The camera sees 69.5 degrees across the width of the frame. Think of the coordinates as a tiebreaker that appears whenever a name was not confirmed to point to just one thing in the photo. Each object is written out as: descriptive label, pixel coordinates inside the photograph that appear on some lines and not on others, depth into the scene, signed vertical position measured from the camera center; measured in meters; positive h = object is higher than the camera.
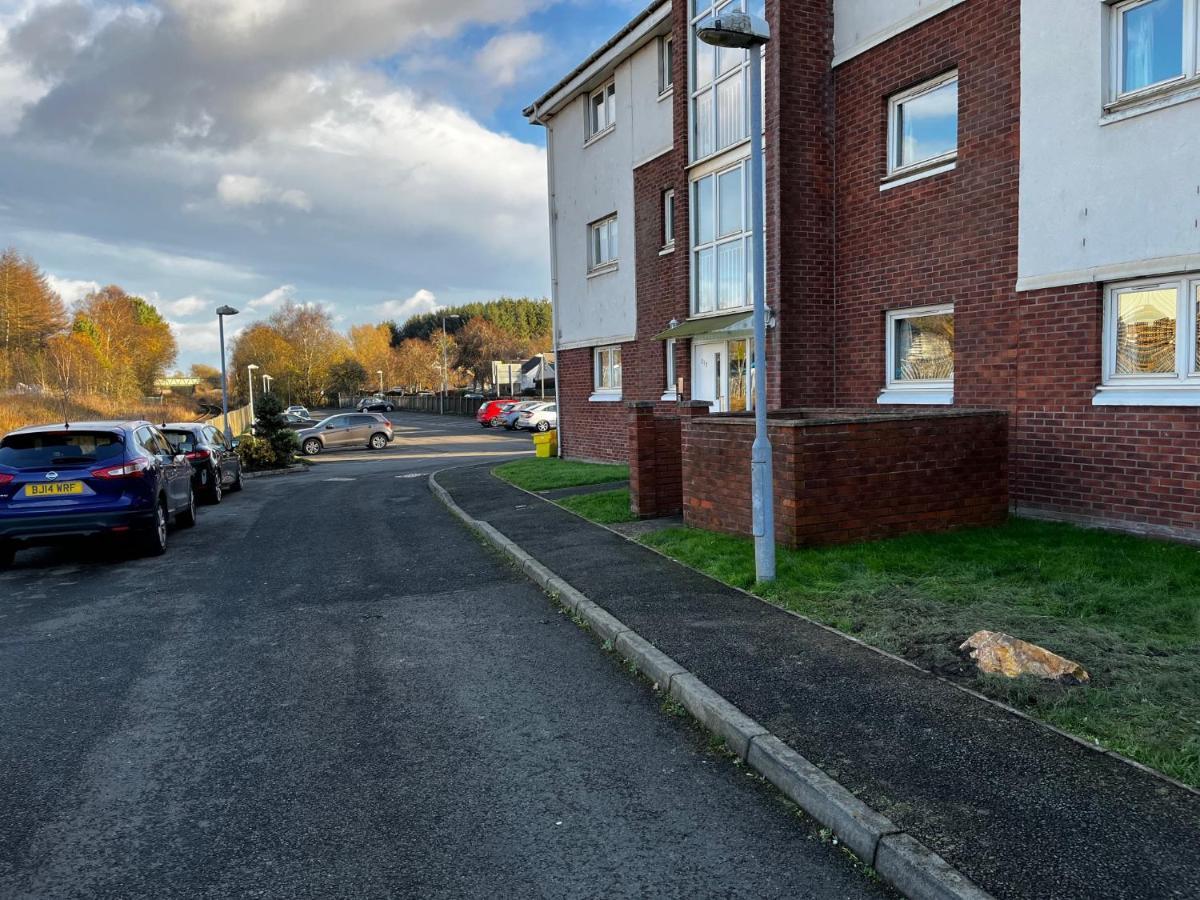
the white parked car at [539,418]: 45.41 -1.66
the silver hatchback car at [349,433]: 36.25 -1.70
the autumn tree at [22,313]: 49.84 +5.40
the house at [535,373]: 82.00 +1.32
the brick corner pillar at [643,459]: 10.70 -0.94
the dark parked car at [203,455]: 16.19 -1.08
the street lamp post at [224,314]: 27.94 +2.75
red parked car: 50.00 -1.40
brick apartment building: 8.20 +1.85
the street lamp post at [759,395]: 6.66 -0.12
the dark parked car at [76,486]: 9.29 -0.93
